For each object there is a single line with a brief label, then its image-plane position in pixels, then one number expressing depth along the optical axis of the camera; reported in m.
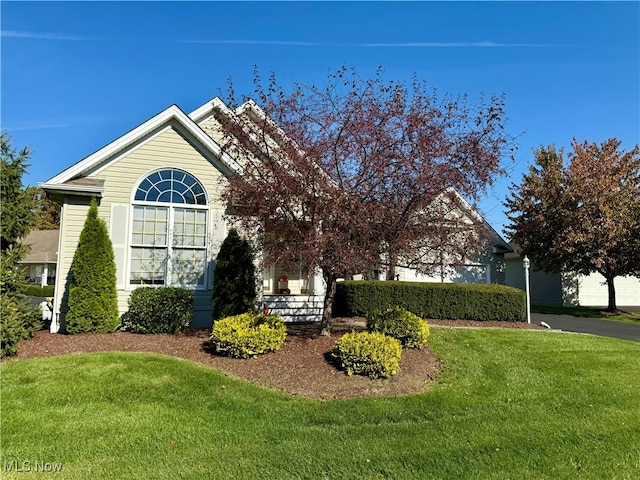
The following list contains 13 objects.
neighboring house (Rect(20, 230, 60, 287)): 34.44
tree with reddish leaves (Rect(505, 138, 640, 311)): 18.95
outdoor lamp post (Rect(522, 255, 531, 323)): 14.72
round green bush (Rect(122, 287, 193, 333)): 9.94
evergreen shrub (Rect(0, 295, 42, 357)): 7.52
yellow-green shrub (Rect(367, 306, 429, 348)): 8.99
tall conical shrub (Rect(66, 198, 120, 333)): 9.68
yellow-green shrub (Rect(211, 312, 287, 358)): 7.91
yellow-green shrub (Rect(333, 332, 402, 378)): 7.21
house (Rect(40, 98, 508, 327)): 10.40
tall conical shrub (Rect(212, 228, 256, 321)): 10.72
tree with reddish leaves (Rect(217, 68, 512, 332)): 7.85
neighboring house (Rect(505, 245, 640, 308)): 26.80
